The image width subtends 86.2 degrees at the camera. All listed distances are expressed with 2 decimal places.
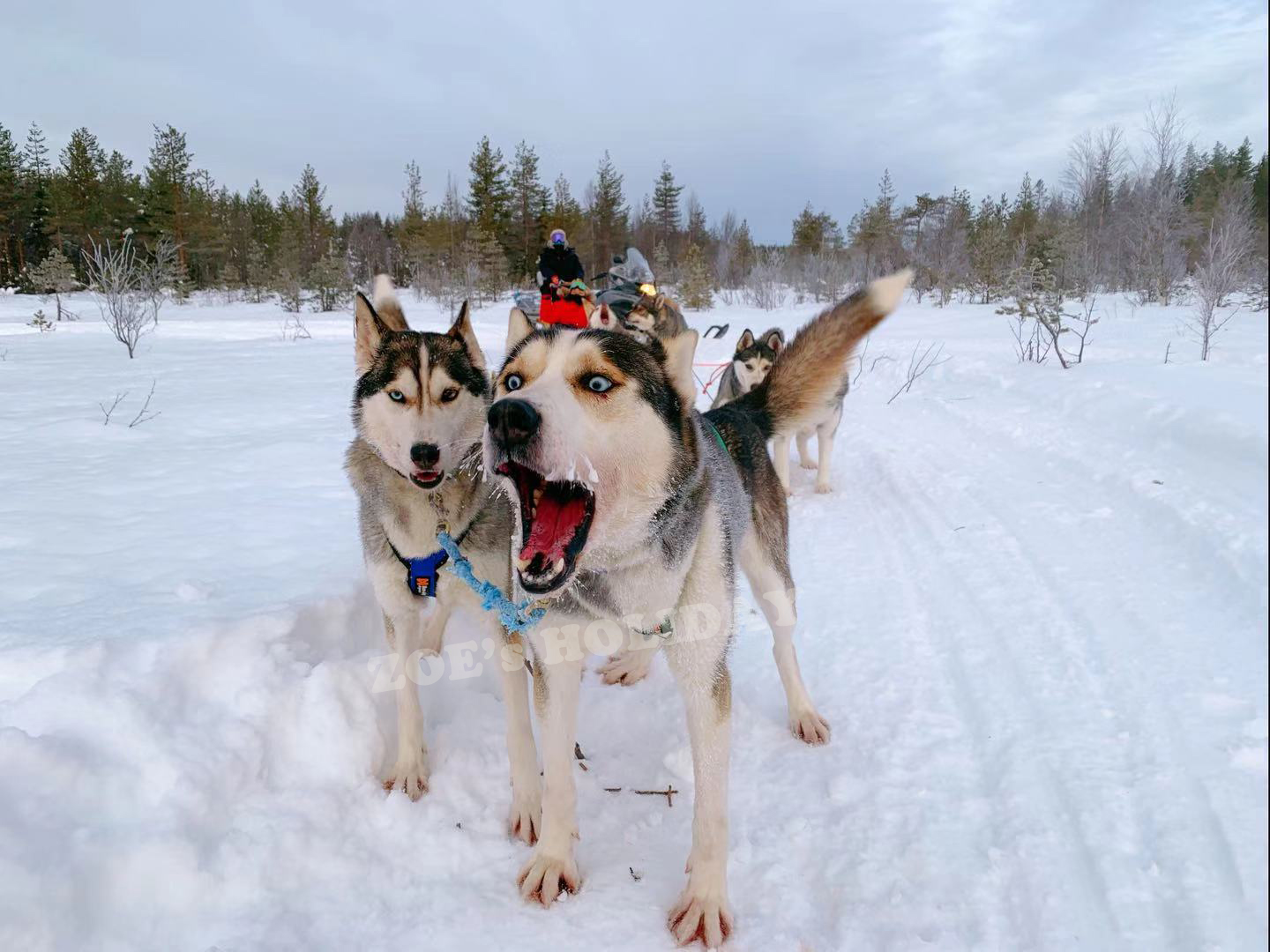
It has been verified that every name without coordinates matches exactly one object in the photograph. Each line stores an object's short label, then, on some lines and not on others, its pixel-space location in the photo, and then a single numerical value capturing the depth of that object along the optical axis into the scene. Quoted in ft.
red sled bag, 27.99
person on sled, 28.04
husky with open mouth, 4.81
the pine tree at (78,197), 97.35
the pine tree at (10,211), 94.22
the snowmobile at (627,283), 30.25
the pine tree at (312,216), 112.88
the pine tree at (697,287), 71.31
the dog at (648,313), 14.56
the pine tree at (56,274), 64.59
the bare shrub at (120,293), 31.19
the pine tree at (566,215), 111.14
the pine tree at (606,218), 128.57
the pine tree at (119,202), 102.17
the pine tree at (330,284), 72.59
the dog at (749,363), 18.28
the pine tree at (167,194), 101.81
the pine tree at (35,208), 101.50
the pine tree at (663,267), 85.79
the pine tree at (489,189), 112.06
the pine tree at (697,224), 133.51
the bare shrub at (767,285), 73.50
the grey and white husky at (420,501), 6.96
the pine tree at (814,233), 107.55
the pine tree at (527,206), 116.06
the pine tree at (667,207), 139.23
